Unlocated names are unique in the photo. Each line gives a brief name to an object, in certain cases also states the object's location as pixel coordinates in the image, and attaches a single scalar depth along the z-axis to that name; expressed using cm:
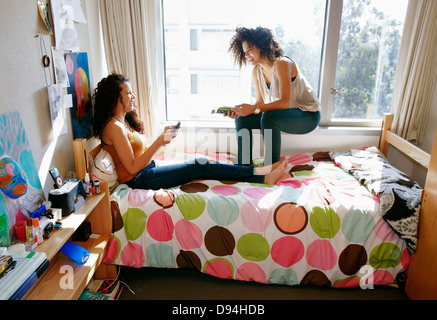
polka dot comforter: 170
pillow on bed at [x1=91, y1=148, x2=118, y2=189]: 181
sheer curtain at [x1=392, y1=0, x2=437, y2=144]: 229
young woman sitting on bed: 185
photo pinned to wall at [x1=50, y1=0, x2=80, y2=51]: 160
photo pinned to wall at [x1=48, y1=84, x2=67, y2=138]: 156
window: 252
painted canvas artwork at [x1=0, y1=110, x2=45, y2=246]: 119
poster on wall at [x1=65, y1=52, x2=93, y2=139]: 179
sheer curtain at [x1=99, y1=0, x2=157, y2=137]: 228
